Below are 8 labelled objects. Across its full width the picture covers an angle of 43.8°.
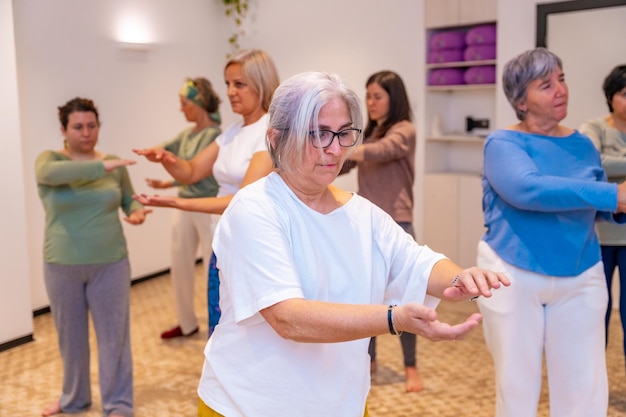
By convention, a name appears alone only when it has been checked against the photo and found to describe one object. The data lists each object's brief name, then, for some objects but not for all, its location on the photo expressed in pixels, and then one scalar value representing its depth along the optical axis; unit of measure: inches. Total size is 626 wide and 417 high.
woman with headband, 183.0
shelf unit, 227.3
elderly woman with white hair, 62.5
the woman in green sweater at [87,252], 133.8
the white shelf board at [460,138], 229.4
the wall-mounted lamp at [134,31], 234.1
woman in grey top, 134.5
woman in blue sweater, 100.7
